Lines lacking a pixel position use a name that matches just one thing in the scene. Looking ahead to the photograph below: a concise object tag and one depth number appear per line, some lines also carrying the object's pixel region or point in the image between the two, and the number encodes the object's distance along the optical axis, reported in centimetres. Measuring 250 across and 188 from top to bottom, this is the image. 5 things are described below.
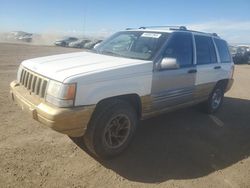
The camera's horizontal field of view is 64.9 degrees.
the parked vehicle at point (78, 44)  2668
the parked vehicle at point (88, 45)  2538
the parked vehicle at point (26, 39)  4116
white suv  246
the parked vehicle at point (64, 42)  2909
